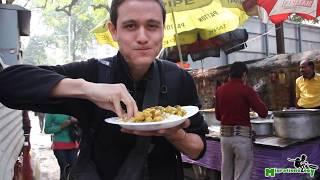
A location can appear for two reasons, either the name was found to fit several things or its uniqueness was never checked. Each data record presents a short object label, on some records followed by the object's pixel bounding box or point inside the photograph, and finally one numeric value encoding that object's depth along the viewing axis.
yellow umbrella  4.58
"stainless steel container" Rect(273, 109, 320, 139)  3.48
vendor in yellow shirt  4.39
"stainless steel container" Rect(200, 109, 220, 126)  4.99
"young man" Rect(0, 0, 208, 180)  1.04
